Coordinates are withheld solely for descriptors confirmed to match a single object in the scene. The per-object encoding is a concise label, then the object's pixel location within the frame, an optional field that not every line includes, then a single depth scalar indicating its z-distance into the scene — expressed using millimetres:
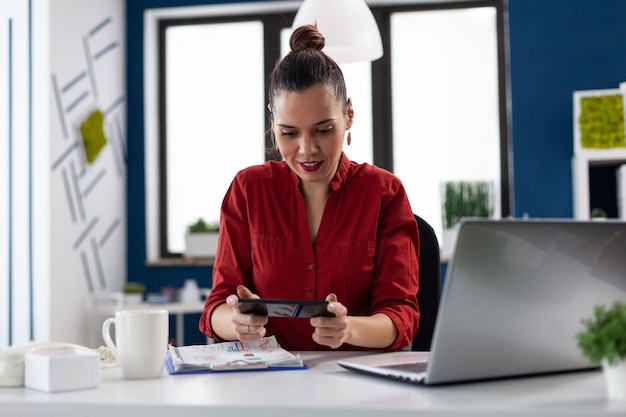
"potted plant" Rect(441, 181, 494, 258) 4477
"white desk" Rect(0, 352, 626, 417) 841
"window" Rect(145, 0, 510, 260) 4684
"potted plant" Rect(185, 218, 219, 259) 4531
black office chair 1768
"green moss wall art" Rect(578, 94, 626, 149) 3627
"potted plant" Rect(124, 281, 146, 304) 4281
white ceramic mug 1102
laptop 929
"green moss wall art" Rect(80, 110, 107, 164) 4281
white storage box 976
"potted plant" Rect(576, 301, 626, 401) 855
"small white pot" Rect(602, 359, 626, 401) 856
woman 1629
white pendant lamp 2709
